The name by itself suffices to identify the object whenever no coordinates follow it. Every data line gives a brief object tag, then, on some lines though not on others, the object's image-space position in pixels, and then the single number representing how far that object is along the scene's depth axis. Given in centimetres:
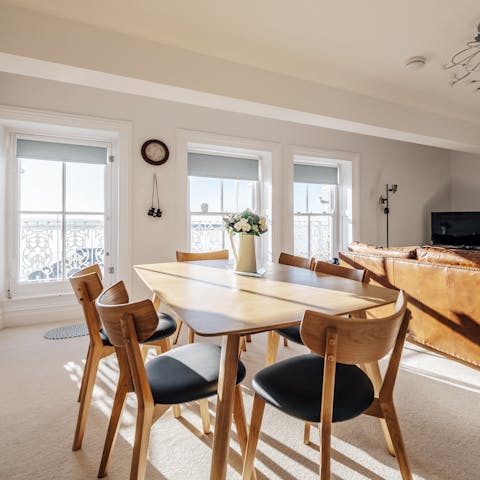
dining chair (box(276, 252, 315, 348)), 274
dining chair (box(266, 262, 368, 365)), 196
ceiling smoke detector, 301
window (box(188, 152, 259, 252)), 434
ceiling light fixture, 278
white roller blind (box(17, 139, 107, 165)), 357
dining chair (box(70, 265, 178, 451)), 159
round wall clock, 381
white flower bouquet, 220
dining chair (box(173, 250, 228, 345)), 301
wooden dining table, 112
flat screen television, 531
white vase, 226
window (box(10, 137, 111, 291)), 360
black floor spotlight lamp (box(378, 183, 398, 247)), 541
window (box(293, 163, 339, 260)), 502
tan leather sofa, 237
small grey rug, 314
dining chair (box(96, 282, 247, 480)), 111
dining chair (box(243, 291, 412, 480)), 99
